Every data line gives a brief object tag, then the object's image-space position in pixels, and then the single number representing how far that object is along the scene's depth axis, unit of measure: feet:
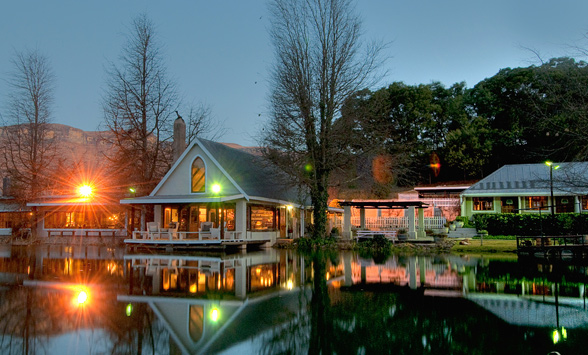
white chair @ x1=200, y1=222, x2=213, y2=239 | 77.05
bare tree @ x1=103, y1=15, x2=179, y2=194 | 98.22
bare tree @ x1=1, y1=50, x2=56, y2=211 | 107.55
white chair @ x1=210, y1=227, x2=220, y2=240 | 75.00
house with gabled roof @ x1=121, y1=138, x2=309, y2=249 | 77.92
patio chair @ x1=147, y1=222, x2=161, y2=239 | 77.71
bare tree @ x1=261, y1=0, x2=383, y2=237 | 81.35
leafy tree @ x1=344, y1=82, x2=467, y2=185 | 160.04
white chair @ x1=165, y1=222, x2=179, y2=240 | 77.47
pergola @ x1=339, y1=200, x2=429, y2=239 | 79.46
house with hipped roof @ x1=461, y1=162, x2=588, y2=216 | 97.71
